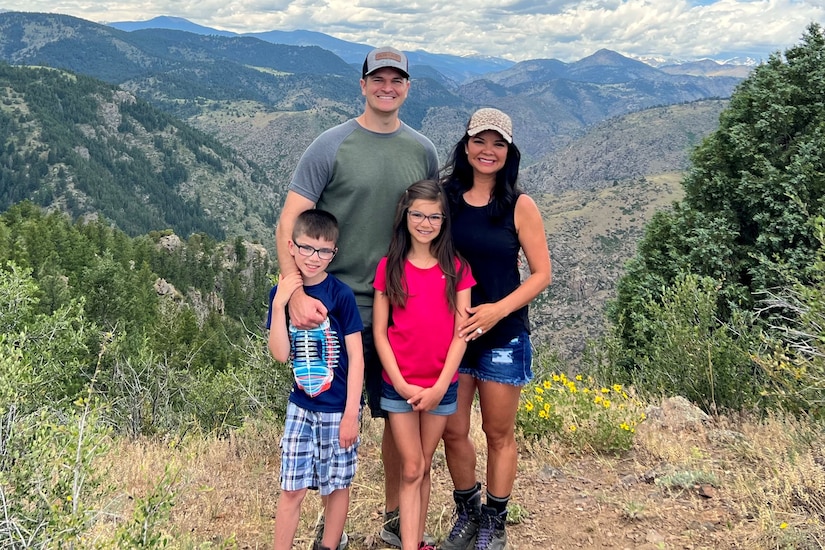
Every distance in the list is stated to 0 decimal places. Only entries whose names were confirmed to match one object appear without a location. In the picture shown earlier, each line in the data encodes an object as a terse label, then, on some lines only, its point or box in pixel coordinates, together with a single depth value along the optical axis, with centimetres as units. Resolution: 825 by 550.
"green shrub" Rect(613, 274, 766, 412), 682
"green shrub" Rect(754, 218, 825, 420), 437
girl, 307
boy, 307
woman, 314
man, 328
